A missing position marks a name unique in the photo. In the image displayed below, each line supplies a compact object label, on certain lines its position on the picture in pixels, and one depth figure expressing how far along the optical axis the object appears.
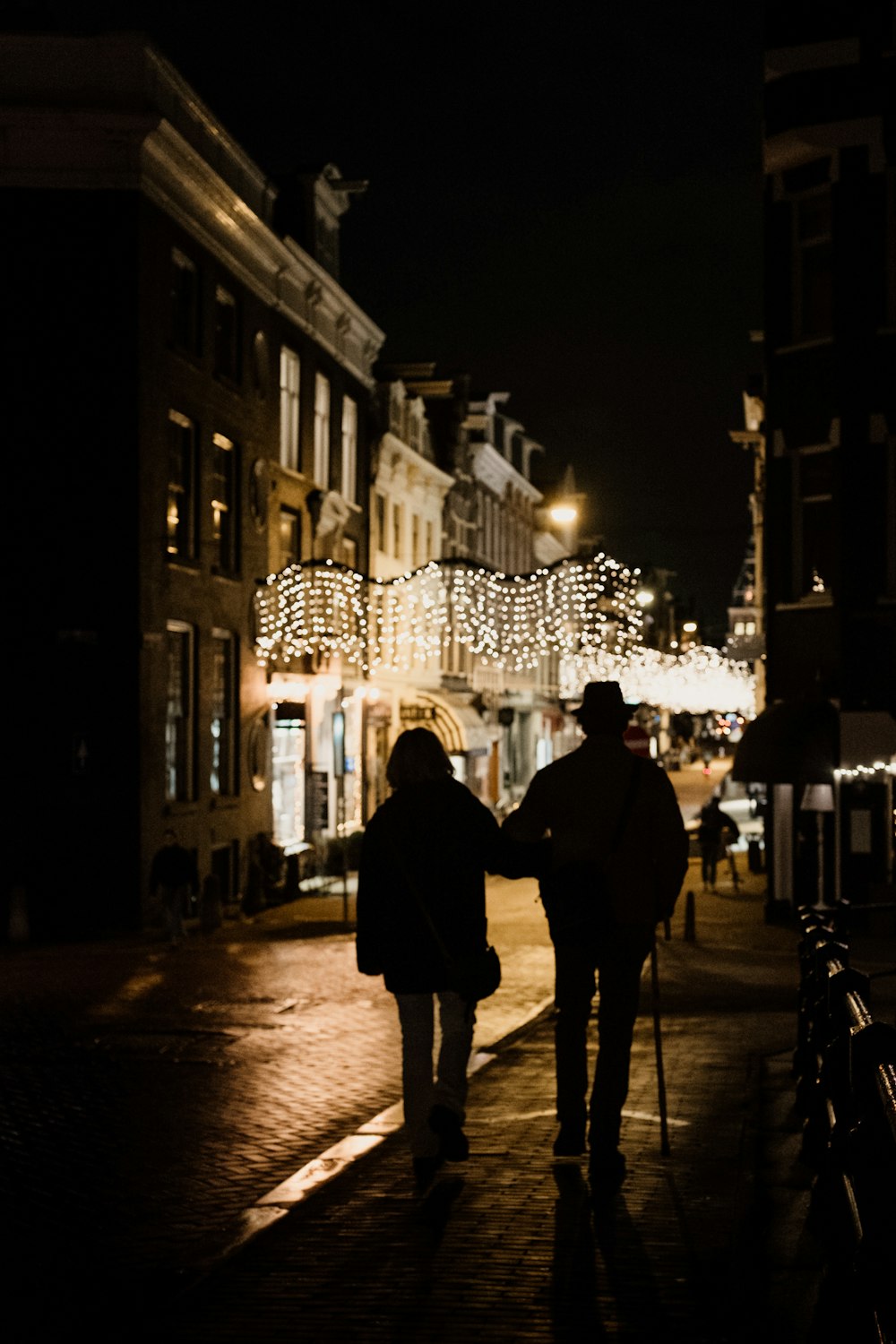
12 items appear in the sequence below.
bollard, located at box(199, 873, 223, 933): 25.16
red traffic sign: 19.89
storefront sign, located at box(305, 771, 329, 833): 33.25
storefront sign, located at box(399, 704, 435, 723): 40.91
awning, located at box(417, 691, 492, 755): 42.62
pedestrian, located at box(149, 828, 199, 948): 22.59
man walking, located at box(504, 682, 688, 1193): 7.66
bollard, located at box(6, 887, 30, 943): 23.73
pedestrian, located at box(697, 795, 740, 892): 32.31
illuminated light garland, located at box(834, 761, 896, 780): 23.86
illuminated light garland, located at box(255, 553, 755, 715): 25.62
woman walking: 7.70
